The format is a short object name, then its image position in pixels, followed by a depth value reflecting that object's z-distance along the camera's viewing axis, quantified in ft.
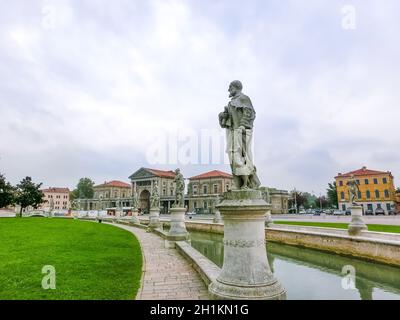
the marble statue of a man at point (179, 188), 47.65
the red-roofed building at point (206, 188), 234.38
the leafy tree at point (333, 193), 237.74
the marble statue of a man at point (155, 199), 74.63
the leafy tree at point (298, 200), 295.07
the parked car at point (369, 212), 176.96
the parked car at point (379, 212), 159.44
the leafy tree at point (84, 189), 337.93
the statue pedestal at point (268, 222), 65.04
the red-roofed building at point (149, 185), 254.27
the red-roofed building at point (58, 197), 379.35
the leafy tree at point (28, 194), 143.43
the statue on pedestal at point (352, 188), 54.39
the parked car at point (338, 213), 154.53
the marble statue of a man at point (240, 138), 15.15
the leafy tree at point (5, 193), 125.72
